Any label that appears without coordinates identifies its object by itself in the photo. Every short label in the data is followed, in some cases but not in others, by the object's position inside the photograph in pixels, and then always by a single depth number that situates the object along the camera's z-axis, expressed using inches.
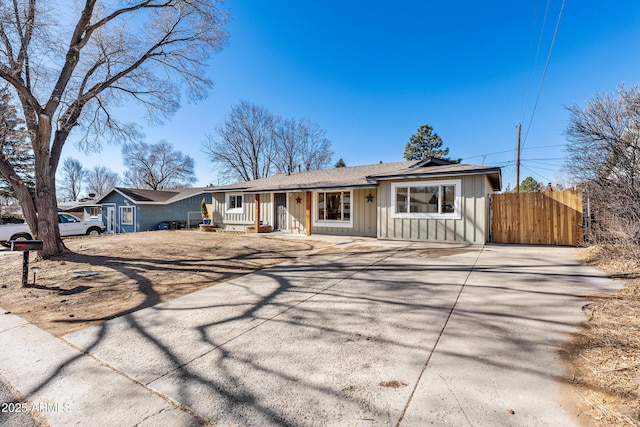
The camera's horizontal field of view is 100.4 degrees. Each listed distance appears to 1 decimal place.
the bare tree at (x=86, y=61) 293.7
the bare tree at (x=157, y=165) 1570.5
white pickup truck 489.8
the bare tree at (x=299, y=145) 1311.5
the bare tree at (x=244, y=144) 1264.8
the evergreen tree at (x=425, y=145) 1232.8
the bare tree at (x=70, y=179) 2032.5
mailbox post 191.0
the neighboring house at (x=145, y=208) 850.8
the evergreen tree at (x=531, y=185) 1370.6
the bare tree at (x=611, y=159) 199.2
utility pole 777.1
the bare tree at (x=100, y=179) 2145.7
